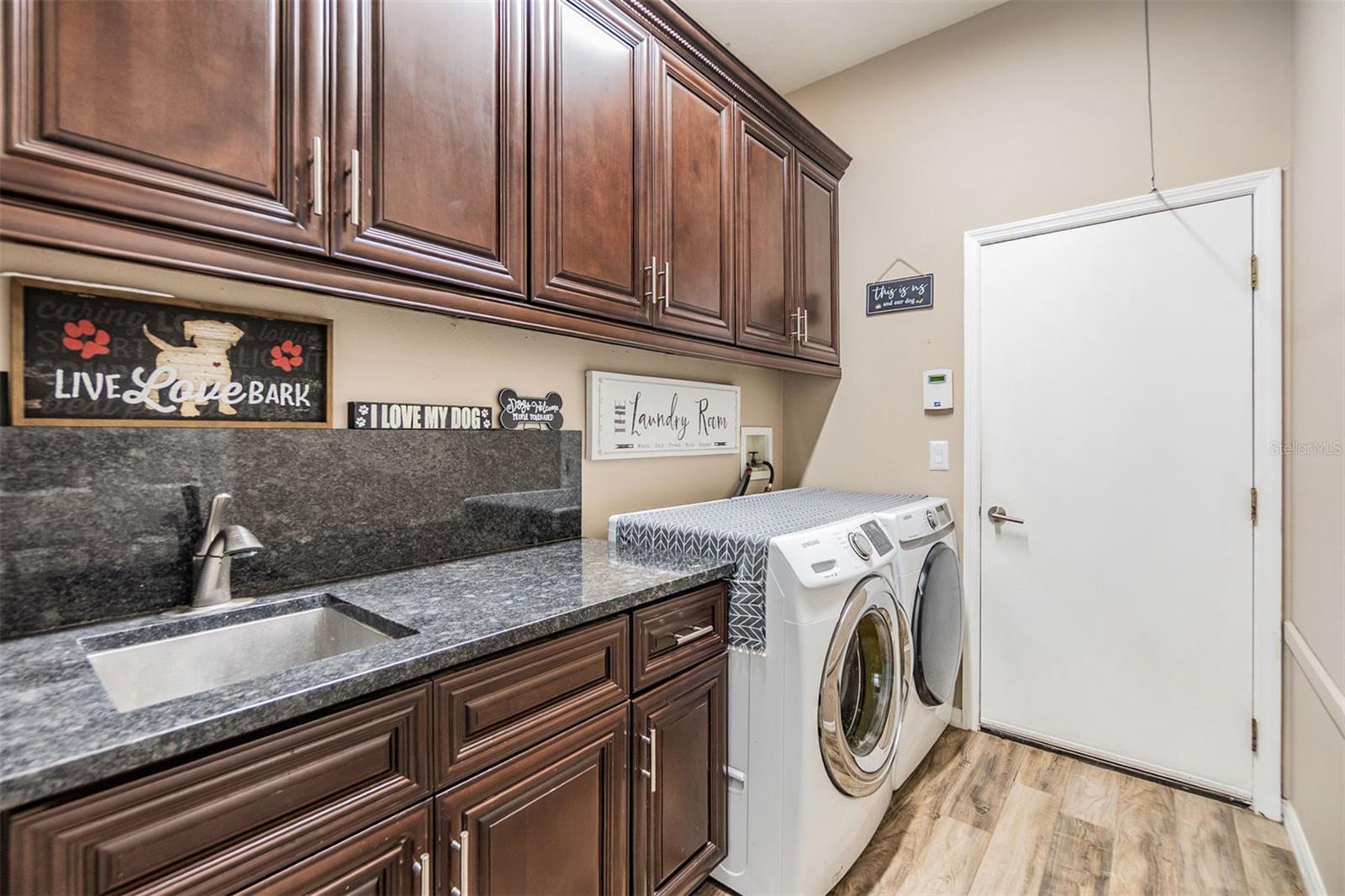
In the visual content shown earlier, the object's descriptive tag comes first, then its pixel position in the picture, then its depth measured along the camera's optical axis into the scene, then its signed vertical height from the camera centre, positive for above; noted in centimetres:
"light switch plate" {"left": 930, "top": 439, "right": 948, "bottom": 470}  253 -3
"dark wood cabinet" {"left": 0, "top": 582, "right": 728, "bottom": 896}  70 -54
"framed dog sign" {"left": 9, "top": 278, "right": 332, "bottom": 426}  105 +17
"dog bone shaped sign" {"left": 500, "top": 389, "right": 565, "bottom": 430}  178 +11
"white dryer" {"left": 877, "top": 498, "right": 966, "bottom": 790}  198 -60
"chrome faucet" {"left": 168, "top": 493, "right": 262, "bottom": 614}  117 -21
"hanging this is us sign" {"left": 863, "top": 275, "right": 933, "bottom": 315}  257 +68
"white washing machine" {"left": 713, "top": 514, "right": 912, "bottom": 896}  145 -73
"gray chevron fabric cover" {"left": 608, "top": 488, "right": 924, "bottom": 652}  153 -25
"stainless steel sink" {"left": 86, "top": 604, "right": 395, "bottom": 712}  103 -40
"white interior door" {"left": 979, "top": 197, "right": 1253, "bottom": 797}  199 -16
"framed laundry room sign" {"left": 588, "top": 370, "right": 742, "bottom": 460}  205 +12
